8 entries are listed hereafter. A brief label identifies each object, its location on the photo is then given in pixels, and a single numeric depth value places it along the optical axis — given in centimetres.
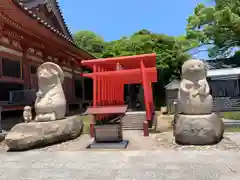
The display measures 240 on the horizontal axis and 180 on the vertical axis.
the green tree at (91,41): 2105
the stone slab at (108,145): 477
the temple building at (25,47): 589
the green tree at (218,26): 1107
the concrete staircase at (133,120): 741
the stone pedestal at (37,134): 463
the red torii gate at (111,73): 667
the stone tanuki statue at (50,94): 529
